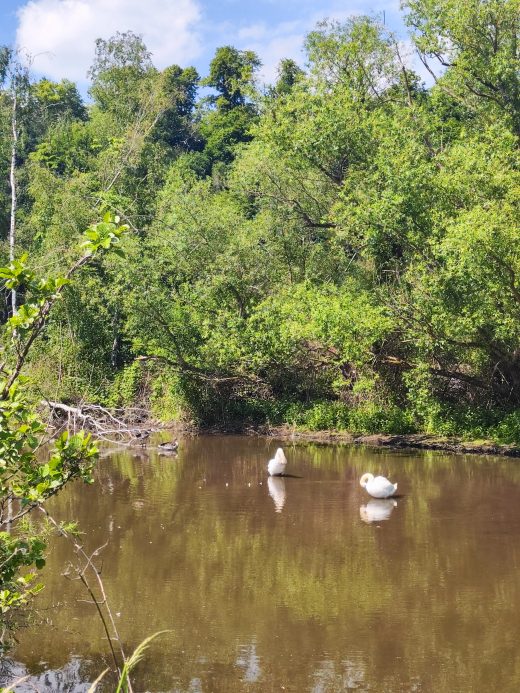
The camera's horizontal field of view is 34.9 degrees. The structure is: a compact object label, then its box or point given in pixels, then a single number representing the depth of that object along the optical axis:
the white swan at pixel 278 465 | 17.23
